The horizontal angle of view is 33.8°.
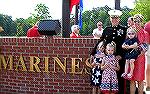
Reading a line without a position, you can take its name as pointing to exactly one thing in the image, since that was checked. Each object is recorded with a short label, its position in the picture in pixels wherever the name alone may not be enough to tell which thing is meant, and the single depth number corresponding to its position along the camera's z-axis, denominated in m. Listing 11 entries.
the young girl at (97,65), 4.22
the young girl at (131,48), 4.05
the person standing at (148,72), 4.73
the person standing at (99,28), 5.84
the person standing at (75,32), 5.40
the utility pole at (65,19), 5.03
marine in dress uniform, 4.21
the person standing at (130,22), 4.12
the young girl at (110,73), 4.16
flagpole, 6.50
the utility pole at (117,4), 7.63
